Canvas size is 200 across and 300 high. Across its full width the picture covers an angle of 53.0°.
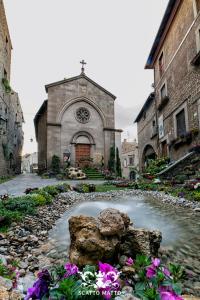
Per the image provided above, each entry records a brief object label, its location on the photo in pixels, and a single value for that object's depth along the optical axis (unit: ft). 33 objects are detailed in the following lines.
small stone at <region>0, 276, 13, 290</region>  5.41
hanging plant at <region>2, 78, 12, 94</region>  56.99
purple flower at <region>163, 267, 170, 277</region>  4.86
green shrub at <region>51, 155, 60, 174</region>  60.33
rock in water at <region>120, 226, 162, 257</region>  8.14
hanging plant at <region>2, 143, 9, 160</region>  58.49
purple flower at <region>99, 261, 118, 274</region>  4.70
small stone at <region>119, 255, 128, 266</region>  7.69
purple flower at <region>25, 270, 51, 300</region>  4.36
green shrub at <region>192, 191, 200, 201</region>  20.34
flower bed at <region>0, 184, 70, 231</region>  12.82
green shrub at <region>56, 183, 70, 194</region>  29.22
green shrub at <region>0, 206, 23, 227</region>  12.43
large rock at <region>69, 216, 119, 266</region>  7.45
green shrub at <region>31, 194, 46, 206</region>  18.19
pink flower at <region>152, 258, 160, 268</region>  4.94
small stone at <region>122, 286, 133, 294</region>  6.00
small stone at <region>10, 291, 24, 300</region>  5.04
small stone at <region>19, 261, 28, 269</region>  7.86
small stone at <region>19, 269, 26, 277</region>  7.06
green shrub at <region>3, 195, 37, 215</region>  15.14
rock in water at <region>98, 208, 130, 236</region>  7.87
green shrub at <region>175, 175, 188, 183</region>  31.01
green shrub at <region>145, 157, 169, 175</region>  42.37
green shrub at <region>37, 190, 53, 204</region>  20.30
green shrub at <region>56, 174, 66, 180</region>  49.96
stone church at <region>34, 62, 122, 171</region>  64.69
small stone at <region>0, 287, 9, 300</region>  4.86
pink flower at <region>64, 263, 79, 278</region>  4.90
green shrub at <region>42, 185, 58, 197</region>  24.64
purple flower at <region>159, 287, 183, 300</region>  3.94
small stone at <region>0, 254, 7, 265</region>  7.70
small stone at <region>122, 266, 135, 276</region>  6.72
